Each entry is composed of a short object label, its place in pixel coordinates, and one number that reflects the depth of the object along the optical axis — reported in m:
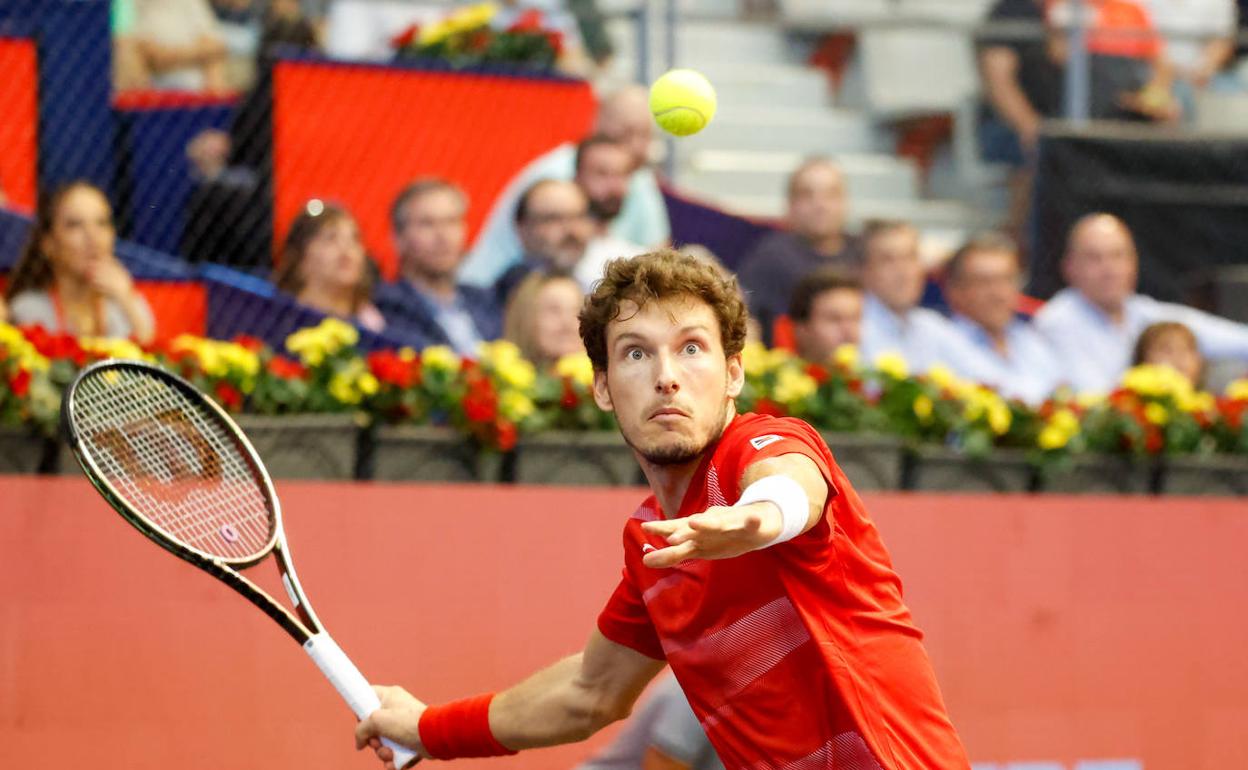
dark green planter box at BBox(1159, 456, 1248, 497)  14.20
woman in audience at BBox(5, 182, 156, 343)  12.68
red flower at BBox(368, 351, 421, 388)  12.15
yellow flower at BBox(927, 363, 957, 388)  13.76
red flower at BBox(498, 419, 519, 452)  12.11
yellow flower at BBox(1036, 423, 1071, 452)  13.69
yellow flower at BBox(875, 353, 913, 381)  13.60
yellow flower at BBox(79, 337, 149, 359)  11.34
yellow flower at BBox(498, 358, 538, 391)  12.32
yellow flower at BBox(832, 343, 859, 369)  13.58
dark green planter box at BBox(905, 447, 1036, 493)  13.41
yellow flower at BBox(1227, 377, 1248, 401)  14.94
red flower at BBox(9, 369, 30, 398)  11.04
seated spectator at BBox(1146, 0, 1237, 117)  19.31
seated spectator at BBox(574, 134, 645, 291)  15.30
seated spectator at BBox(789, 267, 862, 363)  14.44
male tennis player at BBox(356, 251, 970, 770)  6.69
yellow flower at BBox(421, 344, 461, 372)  12.28
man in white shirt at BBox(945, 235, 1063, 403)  15.76
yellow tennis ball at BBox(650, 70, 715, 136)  10.12
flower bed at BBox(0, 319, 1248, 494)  11.66
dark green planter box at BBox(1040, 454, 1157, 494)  13.84
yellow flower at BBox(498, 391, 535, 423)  12.20
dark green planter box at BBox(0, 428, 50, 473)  11.02
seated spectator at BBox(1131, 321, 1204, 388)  15.81
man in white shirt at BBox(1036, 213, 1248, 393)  16.06
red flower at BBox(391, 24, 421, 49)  16.72
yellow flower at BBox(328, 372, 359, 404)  11.99
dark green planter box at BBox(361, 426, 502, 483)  11.95
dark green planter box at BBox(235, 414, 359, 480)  11.62
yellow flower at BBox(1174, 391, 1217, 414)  14.41
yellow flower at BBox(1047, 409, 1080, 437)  13.76
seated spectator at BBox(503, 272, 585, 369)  13.37
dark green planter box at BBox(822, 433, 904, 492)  13.02
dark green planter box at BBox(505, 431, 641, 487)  12.27
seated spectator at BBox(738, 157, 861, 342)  15.34
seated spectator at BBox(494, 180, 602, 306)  14.68
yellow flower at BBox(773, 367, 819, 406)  13.05
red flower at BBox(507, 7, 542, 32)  16.87
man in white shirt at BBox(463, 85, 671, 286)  15.41
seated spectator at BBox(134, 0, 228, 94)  17.62
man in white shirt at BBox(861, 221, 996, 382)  15.38
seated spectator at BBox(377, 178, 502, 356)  14.22
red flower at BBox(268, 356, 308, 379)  11.91
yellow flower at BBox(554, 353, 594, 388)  12.60
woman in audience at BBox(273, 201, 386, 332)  13.77
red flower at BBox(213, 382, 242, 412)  11.66
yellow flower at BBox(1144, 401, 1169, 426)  14.24
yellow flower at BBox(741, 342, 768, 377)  13.09
